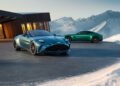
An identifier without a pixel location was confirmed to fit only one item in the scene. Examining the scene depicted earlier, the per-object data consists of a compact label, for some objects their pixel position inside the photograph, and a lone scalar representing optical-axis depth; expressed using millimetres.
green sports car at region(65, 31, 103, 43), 12561
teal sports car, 6940
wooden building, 16667
